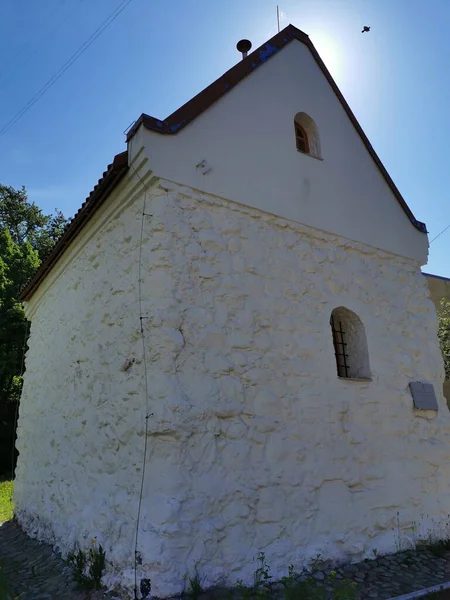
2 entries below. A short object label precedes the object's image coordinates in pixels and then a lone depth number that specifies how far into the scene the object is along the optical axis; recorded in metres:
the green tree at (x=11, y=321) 17.03
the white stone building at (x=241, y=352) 4.25
